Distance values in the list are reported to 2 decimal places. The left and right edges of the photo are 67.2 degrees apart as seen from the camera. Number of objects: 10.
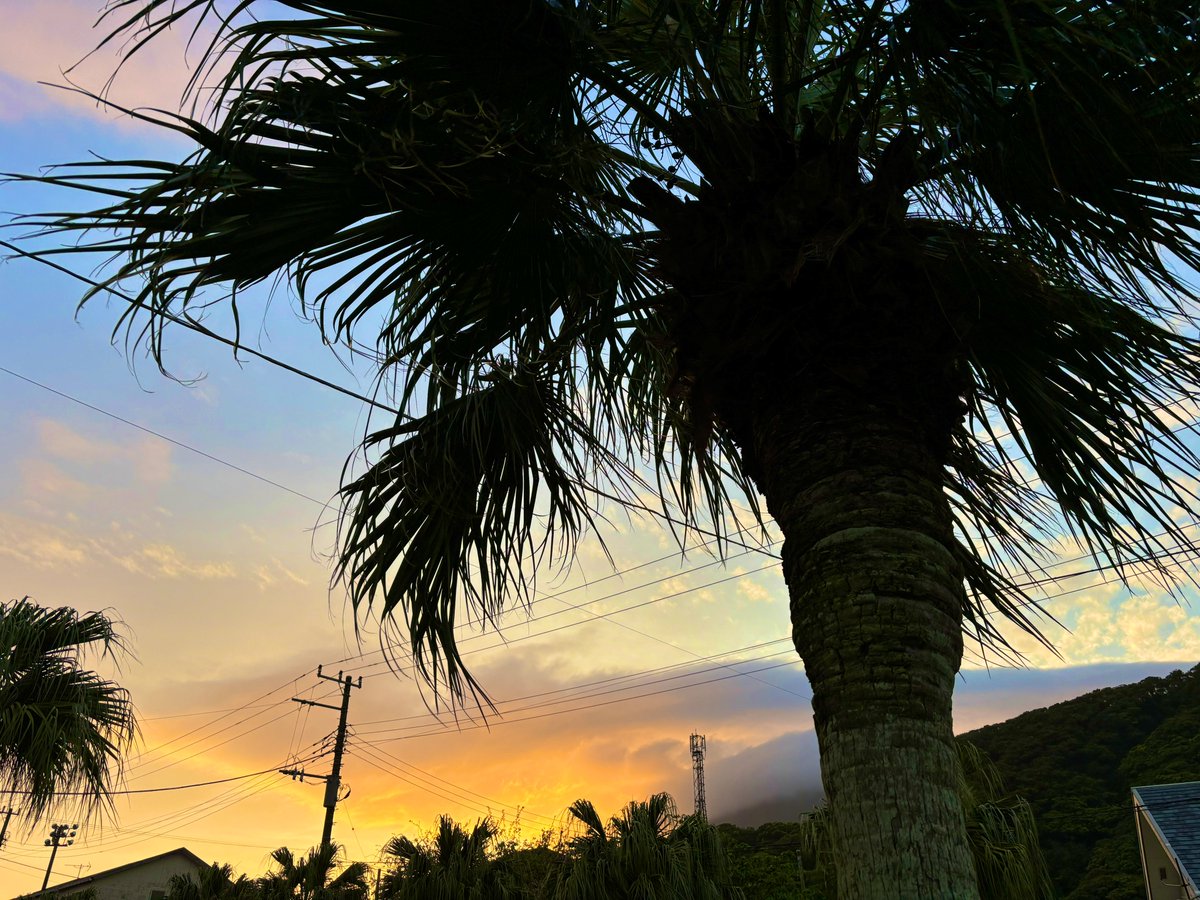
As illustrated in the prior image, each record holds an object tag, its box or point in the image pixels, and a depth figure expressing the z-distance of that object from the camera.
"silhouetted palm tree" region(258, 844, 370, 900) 15.37
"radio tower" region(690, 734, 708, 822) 34.50
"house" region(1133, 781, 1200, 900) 16.02
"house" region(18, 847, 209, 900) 39.50
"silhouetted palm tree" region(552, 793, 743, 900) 8.68
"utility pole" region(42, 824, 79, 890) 50.75
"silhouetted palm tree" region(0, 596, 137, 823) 7.65
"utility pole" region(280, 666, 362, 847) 23.44
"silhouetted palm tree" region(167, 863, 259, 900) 17.00
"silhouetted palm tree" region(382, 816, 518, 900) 11.27
